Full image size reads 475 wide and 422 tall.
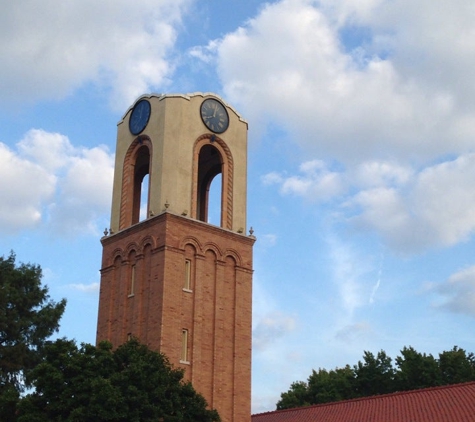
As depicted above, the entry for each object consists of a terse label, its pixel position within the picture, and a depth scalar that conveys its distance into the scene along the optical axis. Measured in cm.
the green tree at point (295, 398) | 4766
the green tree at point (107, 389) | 2305
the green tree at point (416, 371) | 4303
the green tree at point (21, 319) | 3662
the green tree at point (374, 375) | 4525
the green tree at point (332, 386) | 4631
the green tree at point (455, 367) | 4278
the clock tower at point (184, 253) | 3041
